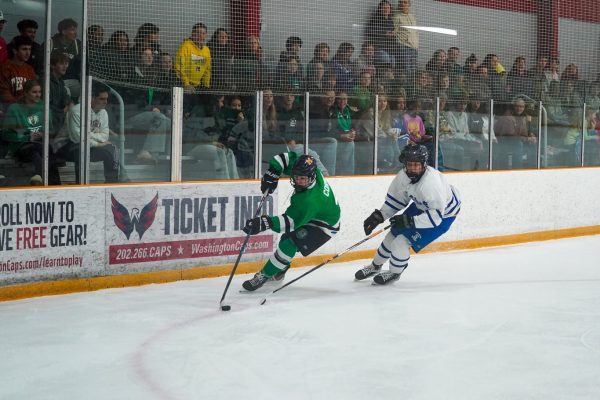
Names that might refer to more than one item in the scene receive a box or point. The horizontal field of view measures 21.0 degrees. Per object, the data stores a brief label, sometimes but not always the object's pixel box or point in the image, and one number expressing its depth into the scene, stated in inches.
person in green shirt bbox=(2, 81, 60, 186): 401.7
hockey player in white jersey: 427.1
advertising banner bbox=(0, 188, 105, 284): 397.6
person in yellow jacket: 460.0
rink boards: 404.2
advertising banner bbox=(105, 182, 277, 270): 439.6
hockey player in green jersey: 411.7
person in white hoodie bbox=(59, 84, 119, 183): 425.2
